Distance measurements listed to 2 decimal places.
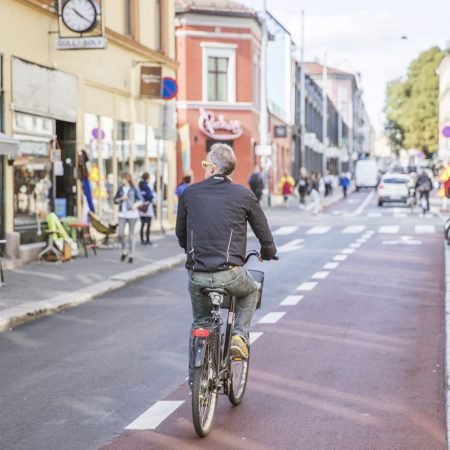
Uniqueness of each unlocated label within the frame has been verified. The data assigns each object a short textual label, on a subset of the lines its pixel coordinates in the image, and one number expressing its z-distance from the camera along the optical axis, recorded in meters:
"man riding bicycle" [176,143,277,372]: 6.64
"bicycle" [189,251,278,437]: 6.20
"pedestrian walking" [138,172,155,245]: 23.39
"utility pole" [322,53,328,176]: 72.88
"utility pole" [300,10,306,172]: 56.36
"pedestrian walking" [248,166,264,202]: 35.94
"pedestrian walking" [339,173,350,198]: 66.93
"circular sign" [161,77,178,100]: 26.78
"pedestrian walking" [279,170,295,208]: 49.66
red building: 45.44
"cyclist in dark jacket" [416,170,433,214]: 38.78
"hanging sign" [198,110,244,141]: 45.59
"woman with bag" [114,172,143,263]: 19.17
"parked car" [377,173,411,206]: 49.25
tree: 102.00
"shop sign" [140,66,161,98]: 26.77
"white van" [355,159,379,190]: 85.69
